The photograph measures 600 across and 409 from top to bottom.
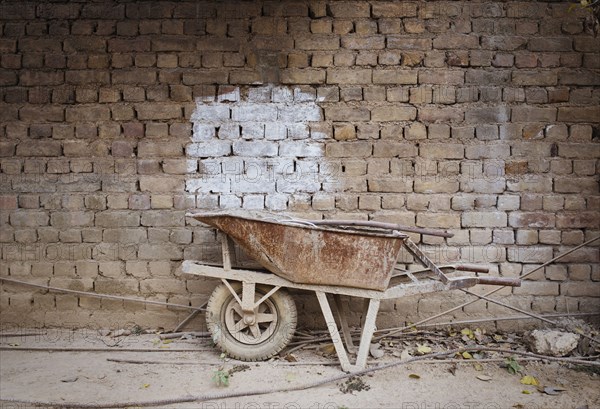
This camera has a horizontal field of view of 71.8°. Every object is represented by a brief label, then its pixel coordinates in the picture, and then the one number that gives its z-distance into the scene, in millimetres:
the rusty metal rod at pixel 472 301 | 3303
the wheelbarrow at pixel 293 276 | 2811
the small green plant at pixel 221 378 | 2740
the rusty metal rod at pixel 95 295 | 3578
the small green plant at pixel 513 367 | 2940
